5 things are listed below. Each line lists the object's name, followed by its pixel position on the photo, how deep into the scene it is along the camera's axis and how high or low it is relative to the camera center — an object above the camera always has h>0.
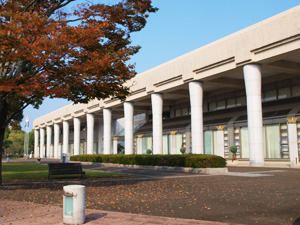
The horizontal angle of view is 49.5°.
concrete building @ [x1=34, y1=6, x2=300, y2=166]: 27.48 +5.88
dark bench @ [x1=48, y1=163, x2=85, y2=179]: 18.88 -1.37
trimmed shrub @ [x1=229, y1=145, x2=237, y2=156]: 34.06 -0.64
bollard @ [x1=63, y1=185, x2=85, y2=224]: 7.05 -1.31
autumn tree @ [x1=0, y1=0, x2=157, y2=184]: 12.13 +3.78
